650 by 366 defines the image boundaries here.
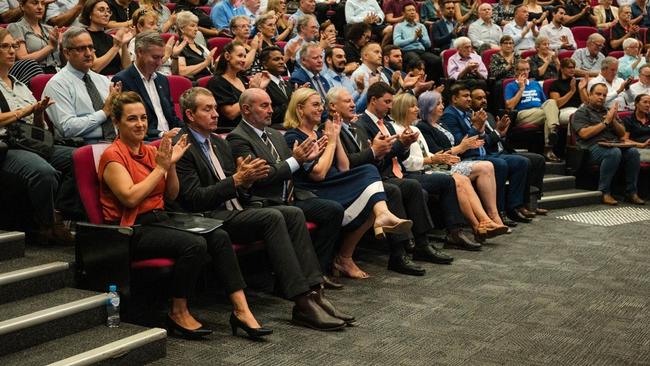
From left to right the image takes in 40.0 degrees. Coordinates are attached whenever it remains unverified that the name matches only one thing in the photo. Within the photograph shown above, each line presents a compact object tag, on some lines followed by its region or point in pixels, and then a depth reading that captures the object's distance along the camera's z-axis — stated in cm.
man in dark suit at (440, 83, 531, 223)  601
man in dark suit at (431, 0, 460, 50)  888
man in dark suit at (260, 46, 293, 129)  565
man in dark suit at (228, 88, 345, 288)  418
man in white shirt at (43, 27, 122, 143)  424
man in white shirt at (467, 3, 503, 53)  886
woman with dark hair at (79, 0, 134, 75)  511
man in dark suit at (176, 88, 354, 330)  379
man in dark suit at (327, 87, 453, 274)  483
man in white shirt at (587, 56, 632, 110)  778
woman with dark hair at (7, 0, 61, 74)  503
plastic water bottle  345
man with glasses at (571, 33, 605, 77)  870
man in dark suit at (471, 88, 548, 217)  620
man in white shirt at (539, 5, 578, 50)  927
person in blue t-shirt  738
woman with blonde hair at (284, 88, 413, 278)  459
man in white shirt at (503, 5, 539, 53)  901
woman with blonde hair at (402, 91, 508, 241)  543
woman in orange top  350
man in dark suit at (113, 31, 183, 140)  462
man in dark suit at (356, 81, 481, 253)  511
